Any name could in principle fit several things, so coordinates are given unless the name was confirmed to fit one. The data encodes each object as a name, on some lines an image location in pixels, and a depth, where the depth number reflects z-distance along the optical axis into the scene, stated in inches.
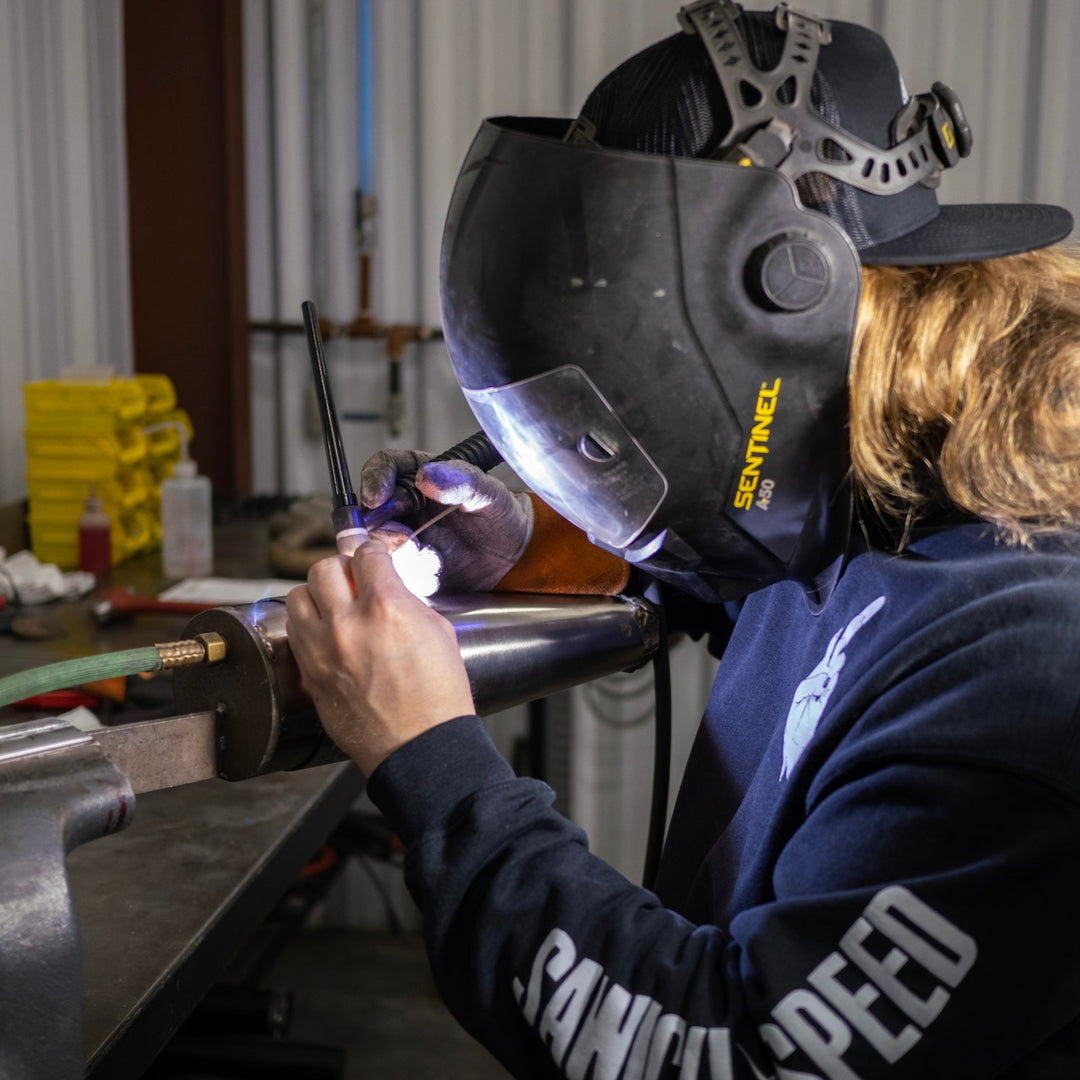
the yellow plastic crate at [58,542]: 91.3
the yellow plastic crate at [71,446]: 89.0
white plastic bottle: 87.9
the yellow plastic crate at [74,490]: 89.7
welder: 23.7
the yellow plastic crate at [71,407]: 88.7
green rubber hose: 28.8
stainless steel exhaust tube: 31.9
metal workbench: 34.5
